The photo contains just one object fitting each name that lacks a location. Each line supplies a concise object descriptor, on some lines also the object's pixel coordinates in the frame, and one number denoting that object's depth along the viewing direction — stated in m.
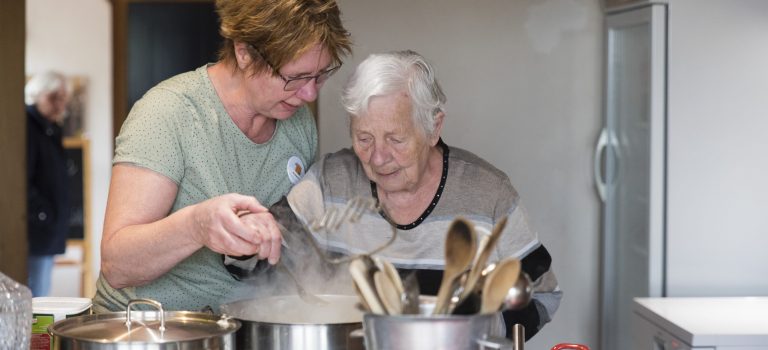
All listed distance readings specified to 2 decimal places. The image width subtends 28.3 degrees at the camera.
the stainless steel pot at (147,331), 1.97
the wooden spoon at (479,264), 1.84
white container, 2.32
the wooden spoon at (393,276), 1.88
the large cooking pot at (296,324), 2.03
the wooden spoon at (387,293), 1.86
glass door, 3.33
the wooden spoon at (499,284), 1.82
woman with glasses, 2.24
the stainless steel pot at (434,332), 1.80
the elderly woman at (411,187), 2.48
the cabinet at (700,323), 2.76
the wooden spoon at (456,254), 1.84
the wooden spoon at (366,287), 1.86
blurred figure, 5.37
